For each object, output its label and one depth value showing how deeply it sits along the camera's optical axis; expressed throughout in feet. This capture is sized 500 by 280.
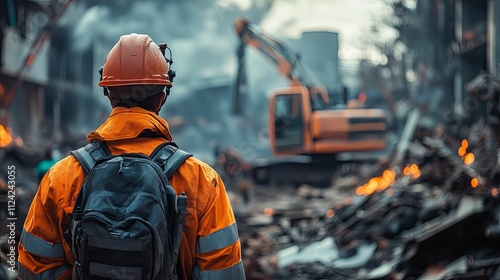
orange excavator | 81.76
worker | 9.86
